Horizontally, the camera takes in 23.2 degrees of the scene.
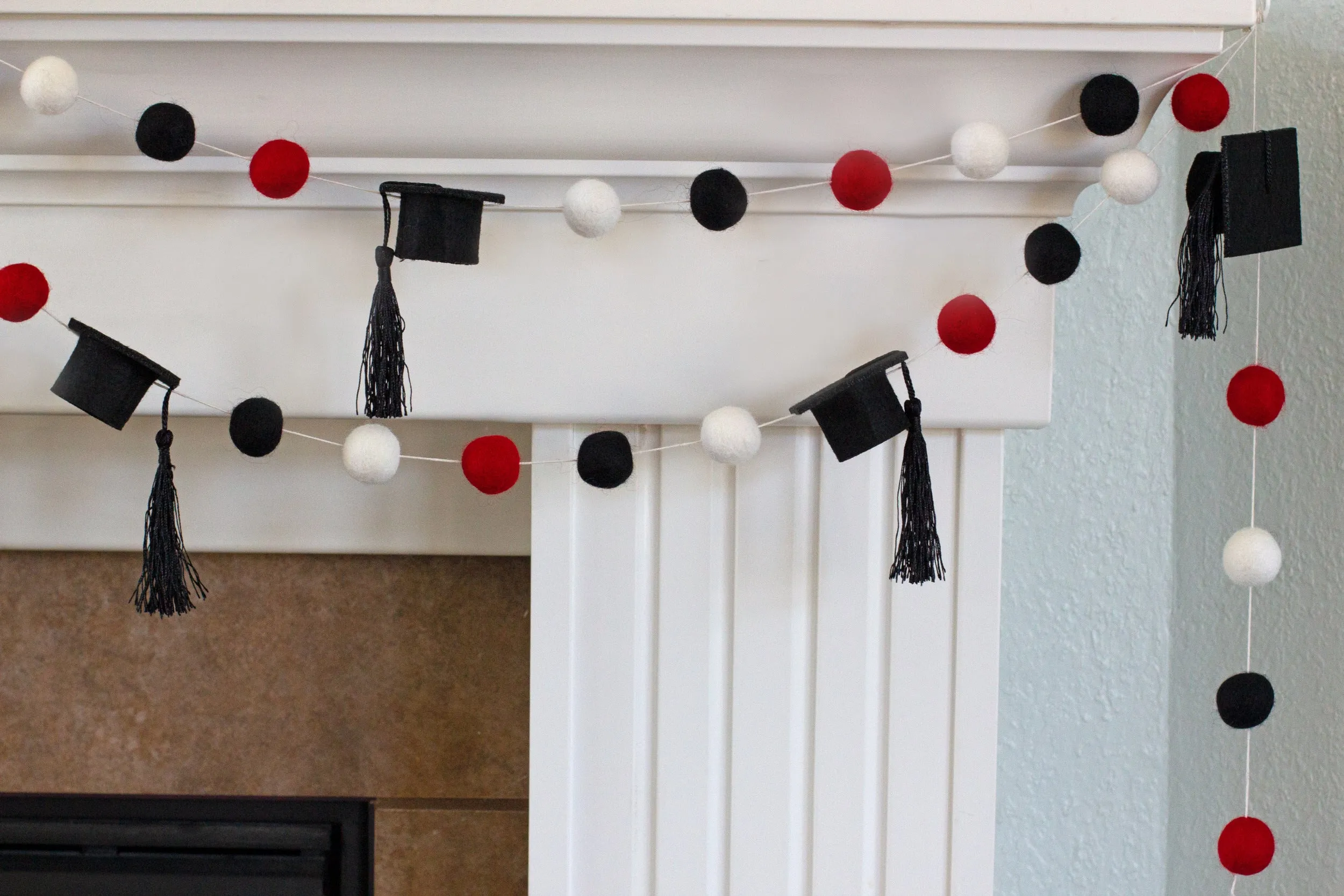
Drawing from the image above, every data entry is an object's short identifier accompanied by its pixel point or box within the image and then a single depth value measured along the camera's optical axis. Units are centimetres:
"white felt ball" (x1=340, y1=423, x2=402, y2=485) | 143
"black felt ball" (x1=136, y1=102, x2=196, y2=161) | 140
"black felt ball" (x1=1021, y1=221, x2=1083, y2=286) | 141
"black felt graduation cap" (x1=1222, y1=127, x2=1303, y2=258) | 142
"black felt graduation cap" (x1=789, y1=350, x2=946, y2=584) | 141
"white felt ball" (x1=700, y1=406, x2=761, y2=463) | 142
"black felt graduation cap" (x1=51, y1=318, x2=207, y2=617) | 142
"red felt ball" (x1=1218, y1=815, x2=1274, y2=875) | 147
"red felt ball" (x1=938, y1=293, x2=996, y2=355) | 142
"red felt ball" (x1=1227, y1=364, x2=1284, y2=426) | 146
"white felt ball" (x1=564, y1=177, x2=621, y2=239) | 140
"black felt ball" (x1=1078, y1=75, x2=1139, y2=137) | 140
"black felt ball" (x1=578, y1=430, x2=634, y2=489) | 144
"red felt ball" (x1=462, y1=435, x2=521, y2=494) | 144
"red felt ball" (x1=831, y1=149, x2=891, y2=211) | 140
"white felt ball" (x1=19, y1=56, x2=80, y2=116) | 139
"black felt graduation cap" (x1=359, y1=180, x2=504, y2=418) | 141
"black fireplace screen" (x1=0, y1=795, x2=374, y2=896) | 164
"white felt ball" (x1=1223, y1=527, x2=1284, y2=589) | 146
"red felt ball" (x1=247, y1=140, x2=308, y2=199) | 140
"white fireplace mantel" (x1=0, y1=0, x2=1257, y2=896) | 139
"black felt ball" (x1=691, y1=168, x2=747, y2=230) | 140
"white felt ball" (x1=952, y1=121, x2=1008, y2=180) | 139
